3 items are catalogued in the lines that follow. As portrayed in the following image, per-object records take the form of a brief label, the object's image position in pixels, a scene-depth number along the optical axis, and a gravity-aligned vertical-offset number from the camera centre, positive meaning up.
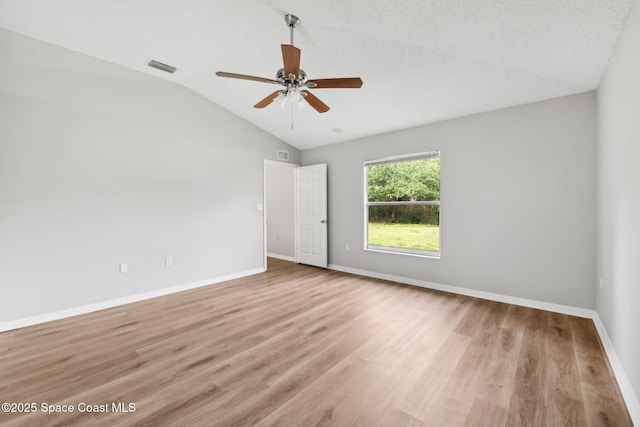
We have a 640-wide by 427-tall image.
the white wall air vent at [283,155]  5.48 +1.20
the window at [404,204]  4.18 +0.11
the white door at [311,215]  5.41 -0.07
